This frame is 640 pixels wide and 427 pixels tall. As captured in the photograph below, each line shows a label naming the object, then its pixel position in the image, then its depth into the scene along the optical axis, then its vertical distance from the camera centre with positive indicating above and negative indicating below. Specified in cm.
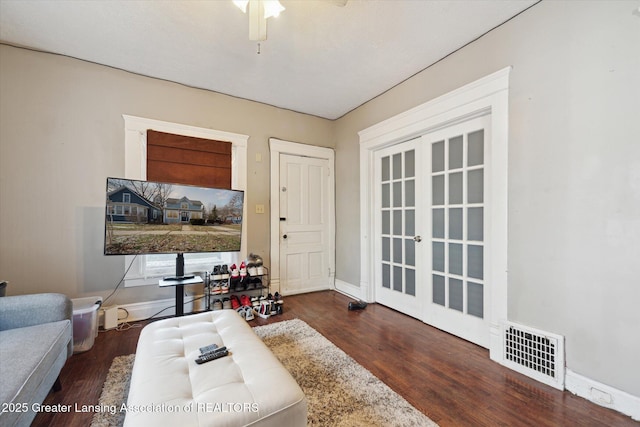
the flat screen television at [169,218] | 234 -2
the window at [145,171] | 286 +53
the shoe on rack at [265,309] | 301 -107
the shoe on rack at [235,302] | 309 -104
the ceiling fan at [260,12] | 158 +126
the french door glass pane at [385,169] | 340 +62
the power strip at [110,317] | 267 -105
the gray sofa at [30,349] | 113 -73
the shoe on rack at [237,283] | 315 -82
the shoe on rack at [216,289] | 298 -84
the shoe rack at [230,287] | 301 -85
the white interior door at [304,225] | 384 -13
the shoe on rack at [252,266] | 323 -63
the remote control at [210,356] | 135 -74
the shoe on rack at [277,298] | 321 -102
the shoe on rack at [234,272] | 313 -68
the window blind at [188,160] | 296 +67
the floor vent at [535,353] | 178 -99
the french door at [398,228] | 301 -15
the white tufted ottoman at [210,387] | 100 -75
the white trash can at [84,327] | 225 -98
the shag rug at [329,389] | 146 -114
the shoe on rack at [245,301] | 310 -103
